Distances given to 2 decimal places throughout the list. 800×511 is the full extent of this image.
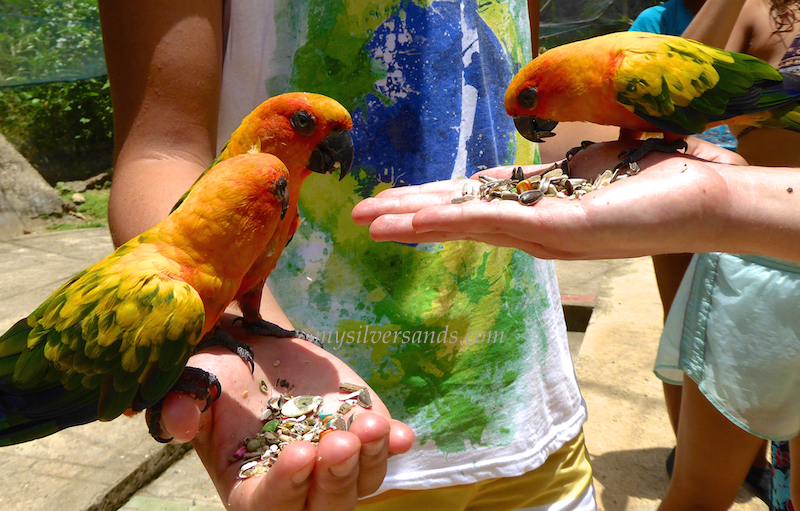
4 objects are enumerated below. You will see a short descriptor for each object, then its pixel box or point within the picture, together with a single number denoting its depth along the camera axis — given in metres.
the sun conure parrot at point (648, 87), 0.39
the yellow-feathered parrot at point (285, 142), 0.34
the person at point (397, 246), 0.32
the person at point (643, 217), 0.28
